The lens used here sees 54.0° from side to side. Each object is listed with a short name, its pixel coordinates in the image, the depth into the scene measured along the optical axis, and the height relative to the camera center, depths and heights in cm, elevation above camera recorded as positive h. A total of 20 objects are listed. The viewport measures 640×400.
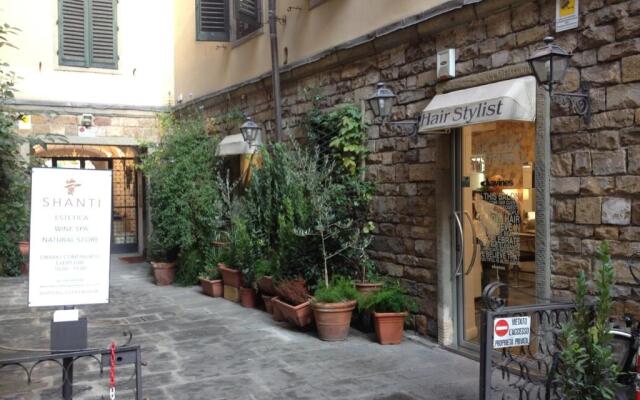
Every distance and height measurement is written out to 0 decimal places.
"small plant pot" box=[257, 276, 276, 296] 748 -99
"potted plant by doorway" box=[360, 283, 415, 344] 611 -106
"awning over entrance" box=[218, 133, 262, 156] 924 +89
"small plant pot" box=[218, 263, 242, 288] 855 -99
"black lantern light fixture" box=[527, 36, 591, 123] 436 +97
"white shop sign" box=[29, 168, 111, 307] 366 -19
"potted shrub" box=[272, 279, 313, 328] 657 -106
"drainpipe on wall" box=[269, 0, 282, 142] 850 +186
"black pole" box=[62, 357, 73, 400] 359 -100
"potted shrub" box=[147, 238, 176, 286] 1034 -100
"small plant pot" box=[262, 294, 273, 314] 764 -121
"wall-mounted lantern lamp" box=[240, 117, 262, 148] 864 +101
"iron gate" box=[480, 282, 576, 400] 345 -74
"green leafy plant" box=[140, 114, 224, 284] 989 +12
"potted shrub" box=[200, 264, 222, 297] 905 -112
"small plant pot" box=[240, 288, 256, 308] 820 -121
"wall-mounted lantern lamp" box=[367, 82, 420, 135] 620 +100
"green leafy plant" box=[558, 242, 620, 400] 320 -77
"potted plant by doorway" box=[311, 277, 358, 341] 621 -105
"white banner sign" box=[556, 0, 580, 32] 467 +143
